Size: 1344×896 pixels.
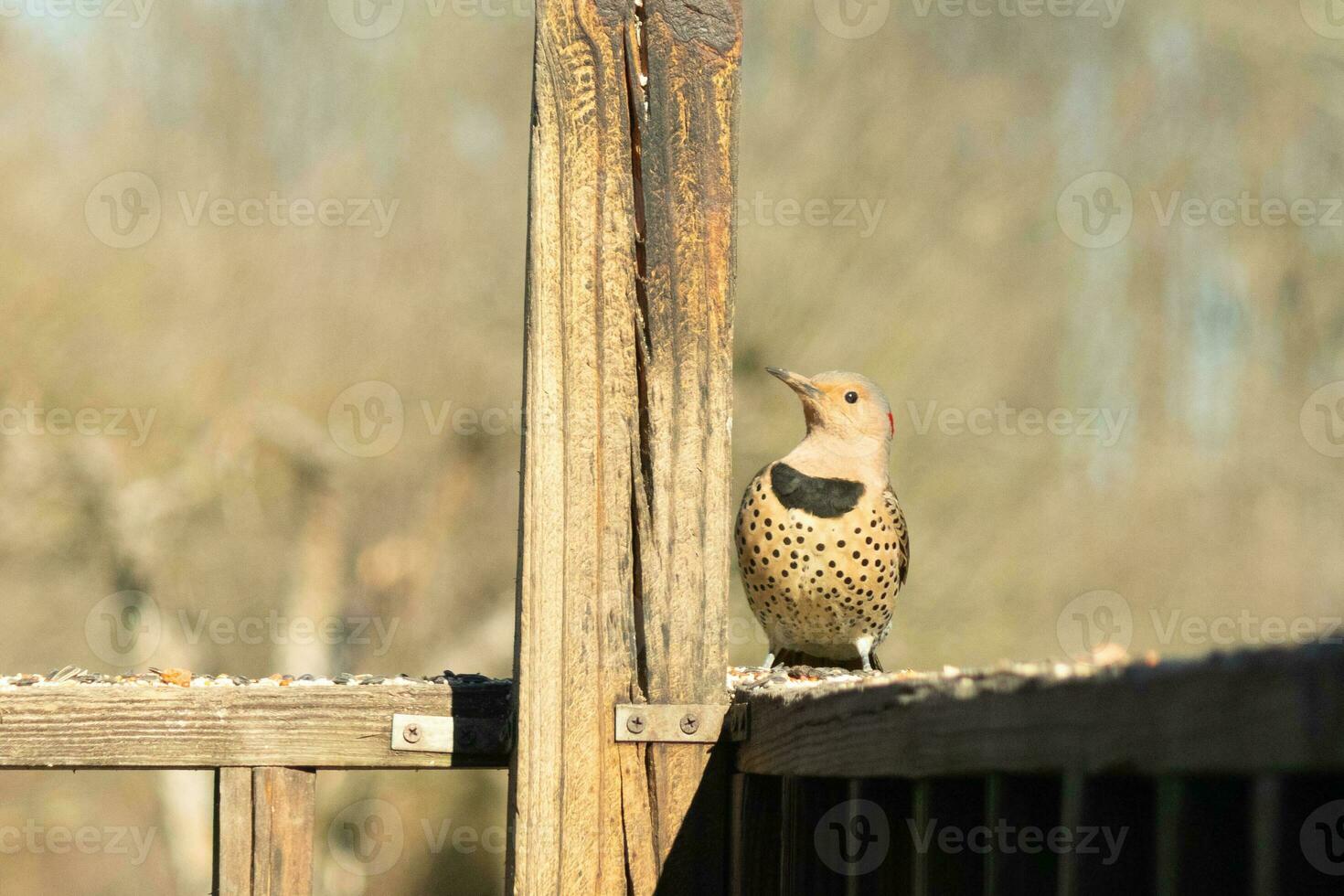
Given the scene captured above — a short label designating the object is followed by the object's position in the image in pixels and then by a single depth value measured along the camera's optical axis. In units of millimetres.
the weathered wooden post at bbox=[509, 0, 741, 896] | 4160
